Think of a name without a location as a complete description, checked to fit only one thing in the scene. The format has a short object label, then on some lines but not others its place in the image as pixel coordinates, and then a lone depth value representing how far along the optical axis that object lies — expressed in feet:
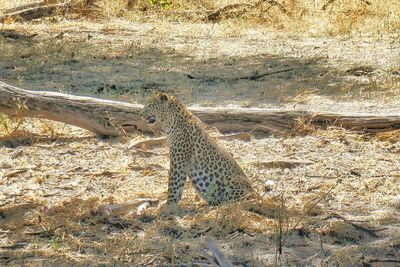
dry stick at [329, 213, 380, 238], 40.91
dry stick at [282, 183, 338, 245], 39.60
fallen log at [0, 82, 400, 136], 56.95
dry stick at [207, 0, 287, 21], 100.58
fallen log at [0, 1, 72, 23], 98.99
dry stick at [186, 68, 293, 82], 76.33
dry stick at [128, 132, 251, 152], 55.88
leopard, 43.80
